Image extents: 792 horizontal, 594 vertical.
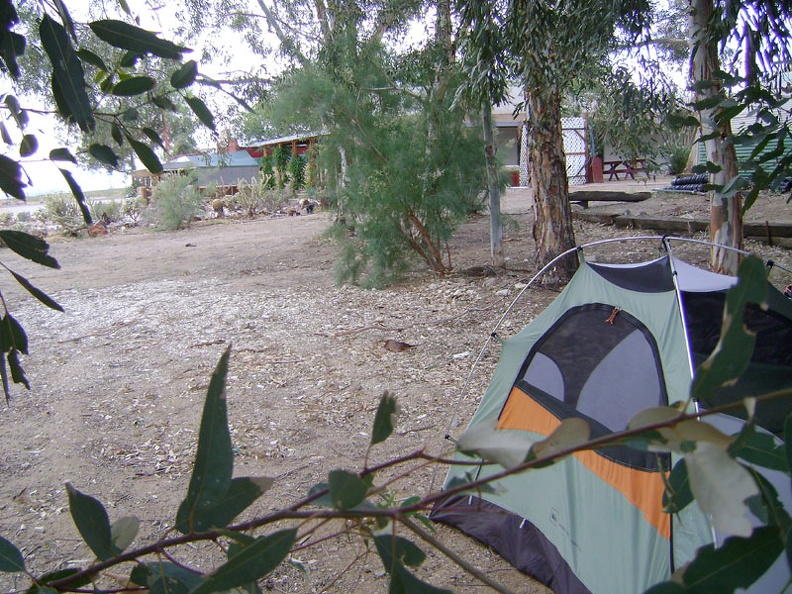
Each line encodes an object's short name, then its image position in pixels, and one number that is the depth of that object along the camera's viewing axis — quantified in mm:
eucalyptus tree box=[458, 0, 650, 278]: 5402
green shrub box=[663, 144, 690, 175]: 18117
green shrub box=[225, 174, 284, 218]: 21000
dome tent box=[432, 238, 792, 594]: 2764
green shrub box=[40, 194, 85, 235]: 18062
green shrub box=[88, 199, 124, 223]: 19141
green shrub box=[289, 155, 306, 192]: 22406
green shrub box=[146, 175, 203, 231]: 17734
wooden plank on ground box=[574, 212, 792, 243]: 8312
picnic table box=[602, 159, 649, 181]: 22062
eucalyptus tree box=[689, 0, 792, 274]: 2498
